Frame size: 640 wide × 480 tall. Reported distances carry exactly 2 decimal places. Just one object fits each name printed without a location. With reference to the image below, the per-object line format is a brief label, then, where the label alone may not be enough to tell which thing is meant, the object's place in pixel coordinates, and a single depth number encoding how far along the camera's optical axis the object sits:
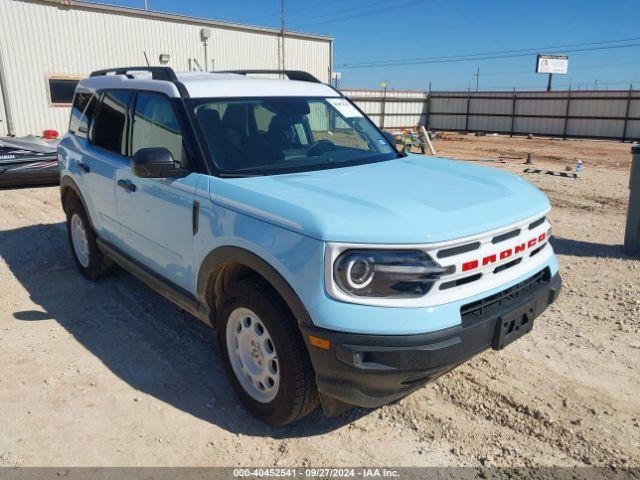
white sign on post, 38.97
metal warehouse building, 15.57
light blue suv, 2.52
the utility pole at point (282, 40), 21.78
